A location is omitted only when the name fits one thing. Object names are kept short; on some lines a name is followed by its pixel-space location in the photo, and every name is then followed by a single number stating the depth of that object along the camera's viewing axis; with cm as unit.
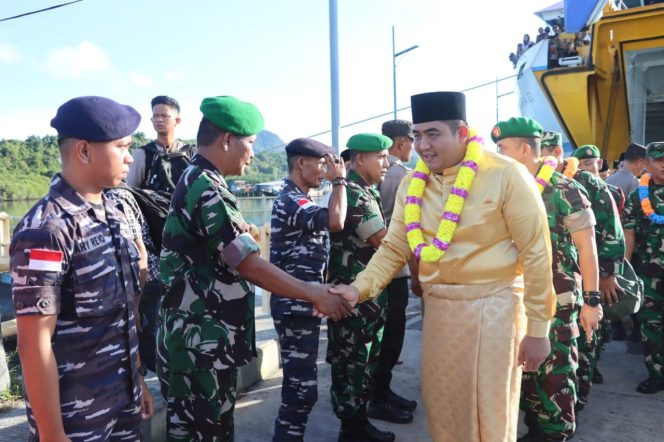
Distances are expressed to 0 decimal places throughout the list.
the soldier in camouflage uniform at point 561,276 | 302
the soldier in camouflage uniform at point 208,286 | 204
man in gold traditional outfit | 214
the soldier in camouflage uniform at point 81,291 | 147
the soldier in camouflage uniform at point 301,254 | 290
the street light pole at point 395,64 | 1784
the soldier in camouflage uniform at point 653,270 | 415
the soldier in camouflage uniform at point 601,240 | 368
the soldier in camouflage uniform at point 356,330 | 319
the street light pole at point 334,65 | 675
